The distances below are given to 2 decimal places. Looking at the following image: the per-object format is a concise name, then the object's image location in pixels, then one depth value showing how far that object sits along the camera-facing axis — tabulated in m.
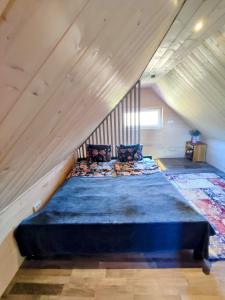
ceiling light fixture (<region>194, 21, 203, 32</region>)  1.73
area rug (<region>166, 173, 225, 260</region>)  2.15
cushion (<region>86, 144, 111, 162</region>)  4.18
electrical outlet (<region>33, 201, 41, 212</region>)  2.31
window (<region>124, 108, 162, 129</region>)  5.93
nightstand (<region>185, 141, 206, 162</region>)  5.42
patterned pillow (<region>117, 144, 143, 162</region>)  4.13
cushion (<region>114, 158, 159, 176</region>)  3.43
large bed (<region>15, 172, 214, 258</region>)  1.85
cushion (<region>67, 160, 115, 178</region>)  3.45
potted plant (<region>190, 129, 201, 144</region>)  5.60
